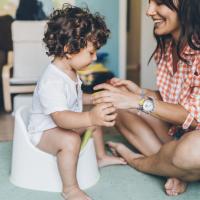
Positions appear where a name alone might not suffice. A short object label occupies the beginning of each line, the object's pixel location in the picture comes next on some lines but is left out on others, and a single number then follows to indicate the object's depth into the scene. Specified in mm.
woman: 1457
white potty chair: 1544
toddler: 1457
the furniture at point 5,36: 2765
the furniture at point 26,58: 2580
